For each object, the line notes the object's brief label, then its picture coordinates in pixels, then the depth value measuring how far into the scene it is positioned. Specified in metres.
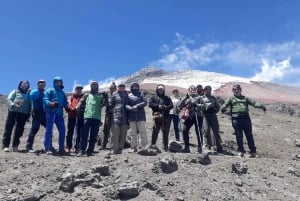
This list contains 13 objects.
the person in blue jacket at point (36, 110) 6.65
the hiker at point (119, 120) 6.49
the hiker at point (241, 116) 7.05
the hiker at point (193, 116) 7.00
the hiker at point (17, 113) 6.59
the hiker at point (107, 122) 7.28
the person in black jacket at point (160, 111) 6.81
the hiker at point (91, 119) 6.45
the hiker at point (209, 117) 7.26
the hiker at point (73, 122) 6.96
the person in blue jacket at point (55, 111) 6.46
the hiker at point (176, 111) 7.44
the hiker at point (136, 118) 6.54
